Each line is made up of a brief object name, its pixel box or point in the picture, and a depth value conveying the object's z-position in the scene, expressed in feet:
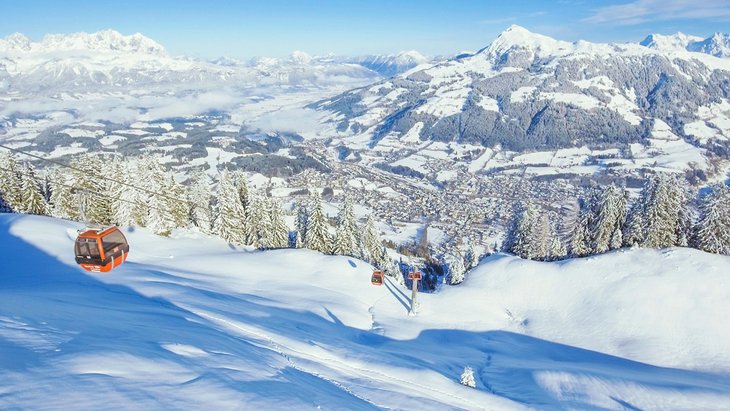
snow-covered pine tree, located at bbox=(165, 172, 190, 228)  142.61
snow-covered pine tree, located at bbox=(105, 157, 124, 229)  134.27
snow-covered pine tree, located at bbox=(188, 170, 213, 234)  157.17
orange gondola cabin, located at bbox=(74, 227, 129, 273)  54.70
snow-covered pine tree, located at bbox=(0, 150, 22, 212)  141.94
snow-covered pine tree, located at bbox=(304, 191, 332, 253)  149.48
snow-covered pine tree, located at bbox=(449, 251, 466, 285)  180.07
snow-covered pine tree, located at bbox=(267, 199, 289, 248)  158.51
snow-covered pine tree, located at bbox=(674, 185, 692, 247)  125.90
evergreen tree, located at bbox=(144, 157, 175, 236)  134.41
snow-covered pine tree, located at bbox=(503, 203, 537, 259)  164.76
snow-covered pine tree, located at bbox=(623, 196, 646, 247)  126.72
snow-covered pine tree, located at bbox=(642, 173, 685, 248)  123.34
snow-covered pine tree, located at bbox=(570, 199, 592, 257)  146.41
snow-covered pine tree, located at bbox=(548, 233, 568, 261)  158.10
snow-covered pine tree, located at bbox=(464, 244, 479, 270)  193.98
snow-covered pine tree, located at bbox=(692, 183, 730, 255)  117.80
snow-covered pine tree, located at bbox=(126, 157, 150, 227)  131.64
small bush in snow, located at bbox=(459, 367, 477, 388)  56.24
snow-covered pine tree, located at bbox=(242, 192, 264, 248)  157.07
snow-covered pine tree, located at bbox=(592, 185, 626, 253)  140.15
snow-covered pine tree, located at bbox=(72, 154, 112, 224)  140.67
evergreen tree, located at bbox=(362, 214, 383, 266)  170.09
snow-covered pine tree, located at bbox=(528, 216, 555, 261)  164.66
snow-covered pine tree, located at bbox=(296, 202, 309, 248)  159.24
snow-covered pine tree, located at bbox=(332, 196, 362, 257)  151.12
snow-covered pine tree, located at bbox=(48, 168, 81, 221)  150.41
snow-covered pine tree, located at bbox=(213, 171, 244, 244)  150.10
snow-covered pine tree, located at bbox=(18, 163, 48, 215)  146.56
